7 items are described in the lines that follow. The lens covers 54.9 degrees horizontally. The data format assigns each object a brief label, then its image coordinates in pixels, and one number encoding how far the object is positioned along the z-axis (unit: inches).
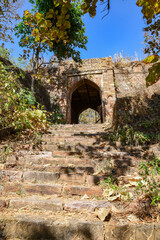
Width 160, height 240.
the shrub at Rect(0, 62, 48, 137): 145.2
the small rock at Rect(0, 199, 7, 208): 73.3
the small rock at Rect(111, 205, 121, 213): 65.9
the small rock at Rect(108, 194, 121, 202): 74.1
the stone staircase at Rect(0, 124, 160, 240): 56.5
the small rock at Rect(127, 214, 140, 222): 60.9
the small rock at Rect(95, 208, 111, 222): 60.7
